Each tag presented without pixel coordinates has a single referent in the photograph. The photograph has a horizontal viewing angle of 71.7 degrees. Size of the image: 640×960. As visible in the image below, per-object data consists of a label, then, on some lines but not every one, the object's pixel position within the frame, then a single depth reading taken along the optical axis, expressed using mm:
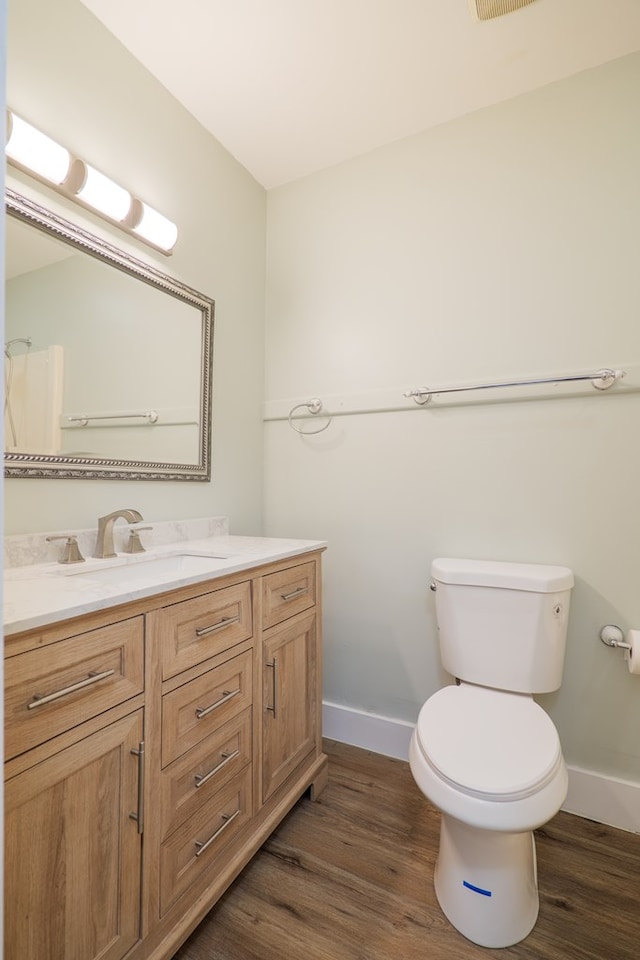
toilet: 988
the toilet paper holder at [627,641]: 1328
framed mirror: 1161
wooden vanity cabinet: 723
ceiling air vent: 1290
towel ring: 1928
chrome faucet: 1284
